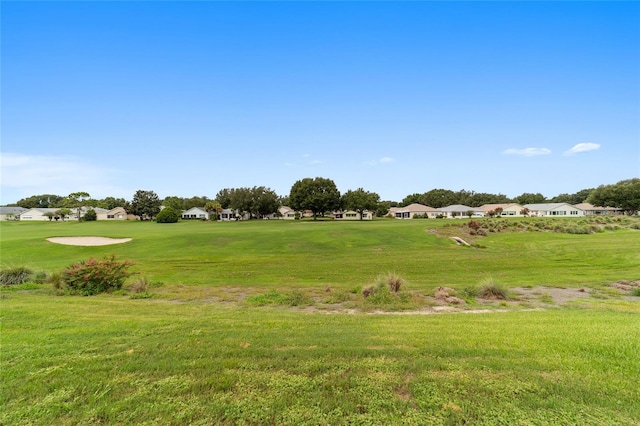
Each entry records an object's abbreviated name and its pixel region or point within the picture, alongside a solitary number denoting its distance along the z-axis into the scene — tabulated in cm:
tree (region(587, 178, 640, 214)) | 7981
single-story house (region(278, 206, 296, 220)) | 10910
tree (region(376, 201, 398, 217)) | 8479
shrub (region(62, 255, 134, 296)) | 1099
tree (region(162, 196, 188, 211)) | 10481
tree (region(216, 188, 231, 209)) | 11422
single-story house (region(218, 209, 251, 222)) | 9581
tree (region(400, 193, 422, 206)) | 12656
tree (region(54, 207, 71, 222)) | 8475
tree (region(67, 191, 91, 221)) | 8794
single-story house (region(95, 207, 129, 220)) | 10050
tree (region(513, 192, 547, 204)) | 13412
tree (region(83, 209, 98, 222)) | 8275
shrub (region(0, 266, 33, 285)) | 1209
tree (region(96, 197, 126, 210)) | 12700
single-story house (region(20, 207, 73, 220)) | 9448
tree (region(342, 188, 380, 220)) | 7919
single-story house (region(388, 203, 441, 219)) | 9981
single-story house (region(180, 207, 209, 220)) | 10407
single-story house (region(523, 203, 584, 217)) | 9523
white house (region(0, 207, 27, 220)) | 10144
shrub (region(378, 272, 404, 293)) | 1040
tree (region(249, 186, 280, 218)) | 8212
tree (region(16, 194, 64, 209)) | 13912
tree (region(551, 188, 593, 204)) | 13225
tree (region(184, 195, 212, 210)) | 12227
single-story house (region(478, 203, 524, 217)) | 9503
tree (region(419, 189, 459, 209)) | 12212
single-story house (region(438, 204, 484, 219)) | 9595
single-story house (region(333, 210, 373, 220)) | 10138
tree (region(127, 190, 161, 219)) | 8756
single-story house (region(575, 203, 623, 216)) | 10125
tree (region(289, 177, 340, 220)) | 7694
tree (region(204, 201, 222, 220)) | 9275
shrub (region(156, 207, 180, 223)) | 7219
